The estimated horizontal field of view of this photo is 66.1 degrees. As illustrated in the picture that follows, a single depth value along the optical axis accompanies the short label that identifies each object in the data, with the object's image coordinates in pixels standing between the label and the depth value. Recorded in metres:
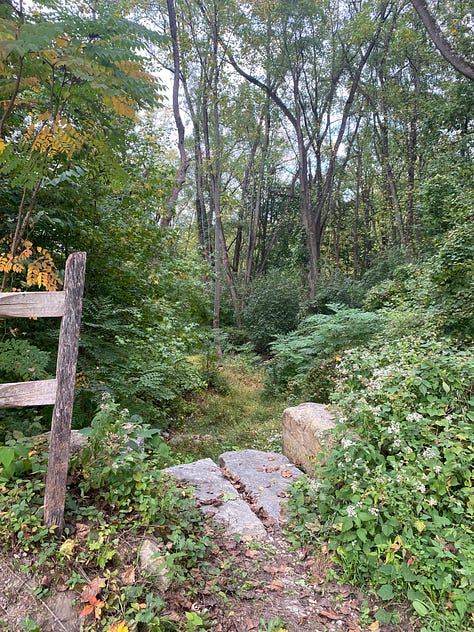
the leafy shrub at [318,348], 6.32
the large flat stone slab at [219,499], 2.86
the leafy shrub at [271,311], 13.07
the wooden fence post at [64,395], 2.07
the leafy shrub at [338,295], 13.05
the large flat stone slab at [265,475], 3.29
